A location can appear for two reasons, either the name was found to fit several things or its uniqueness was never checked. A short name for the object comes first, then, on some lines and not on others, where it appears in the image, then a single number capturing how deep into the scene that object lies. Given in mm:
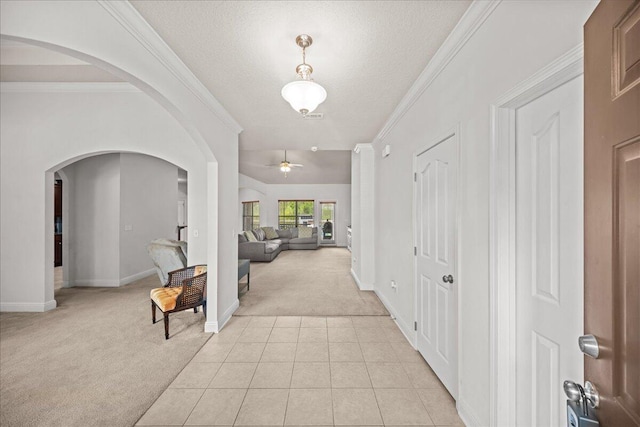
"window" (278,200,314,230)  11688
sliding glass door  11523
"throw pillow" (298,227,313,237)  10750
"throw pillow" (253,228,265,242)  9280
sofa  7863
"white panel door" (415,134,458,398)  2053
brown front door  610
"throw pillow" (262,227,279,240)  10039
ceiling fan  7088
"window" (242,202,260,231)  12023
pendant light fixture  2014
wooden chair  3047
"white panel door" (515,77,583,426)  1125
